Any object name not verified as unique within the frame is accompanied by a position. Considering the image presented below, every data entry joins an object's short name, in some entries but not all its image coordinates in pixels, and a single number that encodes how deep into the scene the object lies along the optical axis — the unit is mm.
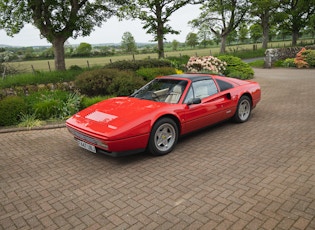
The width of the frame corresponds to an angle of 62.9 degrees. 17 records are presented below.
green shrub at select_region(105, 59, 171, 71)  11633
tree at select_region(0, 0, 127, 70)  12938
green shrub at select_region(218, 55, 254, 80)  14245
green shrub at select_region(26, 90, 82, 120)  7191
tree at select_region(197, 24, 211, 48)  92331
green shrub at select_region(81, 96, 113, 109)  7797
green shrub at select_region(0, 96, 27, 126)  6777
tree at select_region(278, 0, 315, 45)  37219
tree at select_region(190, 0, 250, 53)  29792
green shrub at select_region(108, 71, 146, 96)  8805
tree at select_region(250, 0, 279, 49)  29575
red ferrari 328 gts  4129
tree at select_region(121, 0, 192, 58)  20078
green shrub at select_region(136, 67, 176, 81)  10469
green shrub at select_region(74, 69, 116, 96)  9133
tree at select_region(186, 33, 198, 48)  104944
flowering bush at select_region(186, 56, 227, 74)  13527
